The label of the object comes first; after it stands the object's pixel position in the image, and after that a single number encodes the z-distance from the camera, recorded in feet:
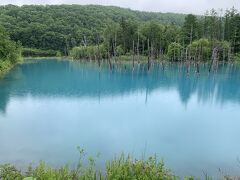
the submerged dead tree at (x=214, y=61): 80.18
